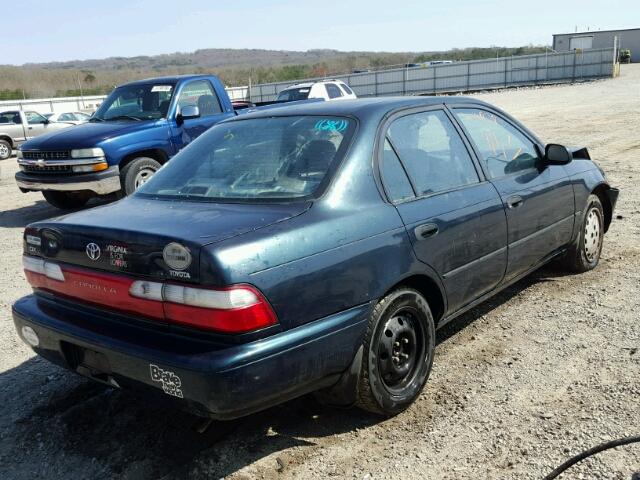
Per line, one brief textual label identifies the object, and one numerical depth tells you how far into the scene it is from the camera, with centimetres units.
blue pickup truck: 854
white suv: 1914
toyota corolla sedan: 264
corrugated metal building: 6375
